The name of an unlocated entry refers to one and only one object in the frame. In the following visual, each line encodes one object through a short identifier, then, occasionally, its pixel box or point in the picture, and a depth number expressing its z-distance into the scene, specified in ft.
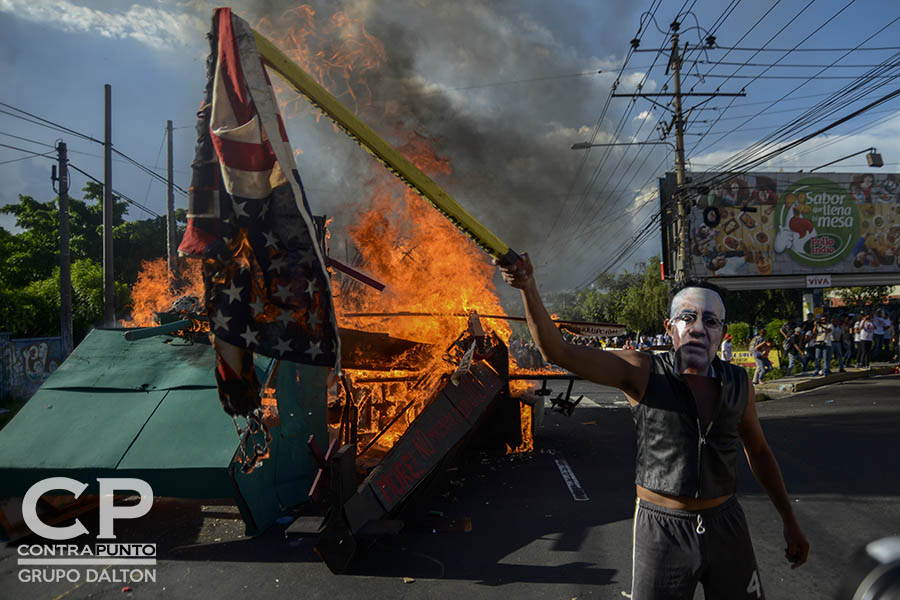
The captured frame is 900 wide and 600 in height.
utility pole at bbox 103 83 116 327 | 51.49
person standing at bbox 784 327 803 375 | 62.23
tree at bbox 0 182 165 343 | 56.85
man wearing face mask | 7.76
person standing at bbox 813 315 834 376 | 56.59
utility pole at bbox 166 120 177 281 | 61.26
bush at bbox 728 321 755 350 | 113.39
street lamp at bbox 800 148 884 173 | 63.48
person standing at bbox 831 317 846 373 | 56.65
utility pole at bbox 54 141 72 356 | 48.67
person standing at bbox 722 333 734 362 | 57.05
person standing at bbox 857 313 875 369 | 59.67
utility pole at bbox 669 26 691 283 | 57.93
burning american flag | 9.02
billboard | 86.89
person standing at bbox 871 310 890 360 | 59.93
